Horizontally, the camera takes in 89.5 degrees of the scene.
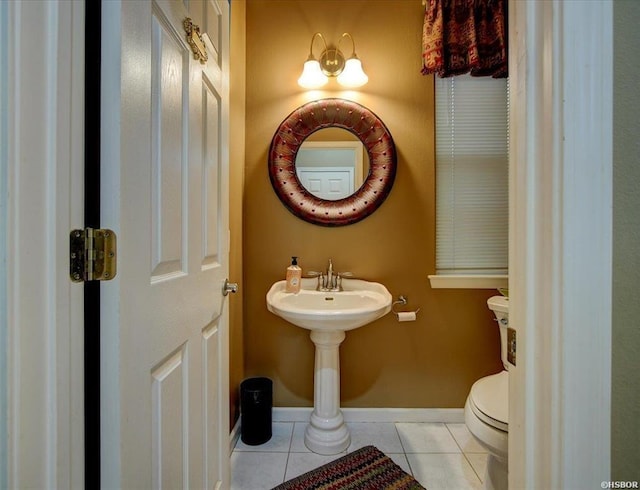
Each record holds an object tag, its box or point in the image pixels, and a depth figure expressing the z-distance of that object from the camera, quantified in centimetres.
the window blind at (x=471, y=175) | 189
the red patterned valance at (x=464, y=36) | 176
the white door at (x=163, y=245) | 59
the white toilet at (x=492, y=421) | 112
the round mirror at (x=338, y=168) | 185
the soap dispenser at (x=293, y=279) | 175
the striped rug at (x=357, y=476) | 140
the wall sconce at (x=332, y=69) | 182
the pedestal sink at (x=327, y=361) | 163
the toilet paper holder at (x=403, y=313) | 179
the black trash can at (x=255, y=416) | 167
